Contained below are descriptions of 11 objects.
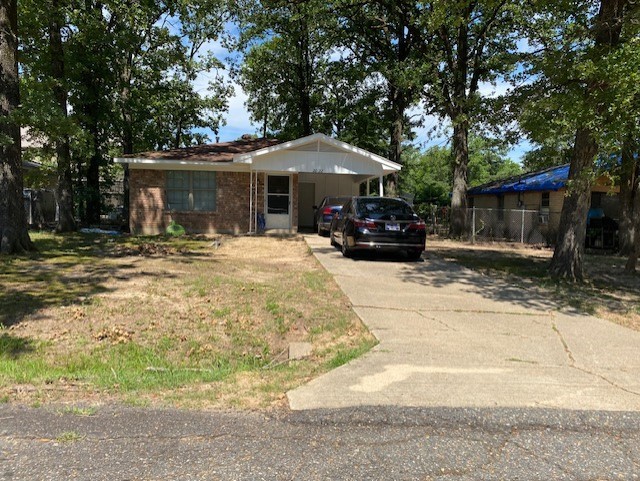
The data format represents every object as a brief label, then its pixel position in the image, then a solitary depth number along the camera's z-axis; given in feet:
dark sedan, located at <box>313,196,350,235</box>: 57.93
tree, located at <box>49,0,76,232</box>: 49.12
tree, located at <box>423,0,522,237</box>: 65.87
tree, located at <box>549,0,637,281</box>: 26.43
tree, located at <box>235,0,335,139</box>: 75.20
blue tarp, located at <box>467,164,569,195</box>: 72.90
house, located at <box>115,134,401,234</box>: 59.21
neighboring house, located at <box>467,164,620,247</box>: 68.64
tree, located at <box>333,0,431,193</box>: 67.97
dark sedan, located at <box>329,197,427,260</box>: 37.11
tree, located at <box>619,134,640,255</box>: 53.98
